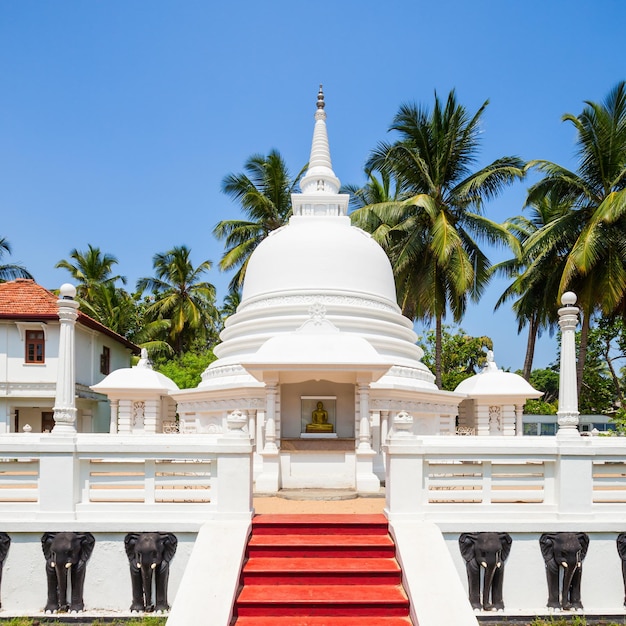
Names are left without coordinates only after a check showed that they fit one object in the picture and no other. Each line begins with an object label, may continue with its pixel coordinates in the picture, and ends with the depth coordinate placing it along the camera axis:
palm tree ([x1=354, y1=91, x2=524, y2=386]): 27.78
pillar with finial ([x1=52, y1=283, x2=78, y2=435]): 9.48
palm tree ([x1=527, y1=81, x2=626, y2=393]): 22.09
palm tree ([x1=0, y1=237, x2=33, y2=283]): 41.44
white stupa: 13.35
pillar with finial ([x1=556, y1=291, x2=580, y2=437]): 9.75
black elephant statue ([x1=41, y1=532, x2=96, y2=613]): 8.84
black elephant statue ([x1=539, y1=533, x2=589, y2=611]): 9.02
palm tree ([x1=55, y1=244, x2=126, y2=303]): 43.47
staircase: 7.86
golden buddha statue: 14.40
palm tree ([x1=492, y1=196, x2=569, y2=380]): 26.14
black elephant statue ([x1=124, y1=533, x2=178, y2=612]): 8.81
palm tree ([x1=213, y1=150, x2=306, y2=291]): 35.78
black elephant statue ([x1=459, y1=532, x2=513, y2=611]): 8.90
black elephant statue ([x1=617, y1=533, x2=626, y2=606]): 9.24
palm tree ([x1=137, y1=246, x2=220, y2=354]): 43.88
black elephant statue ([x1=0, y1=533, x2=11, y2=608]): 8.98
